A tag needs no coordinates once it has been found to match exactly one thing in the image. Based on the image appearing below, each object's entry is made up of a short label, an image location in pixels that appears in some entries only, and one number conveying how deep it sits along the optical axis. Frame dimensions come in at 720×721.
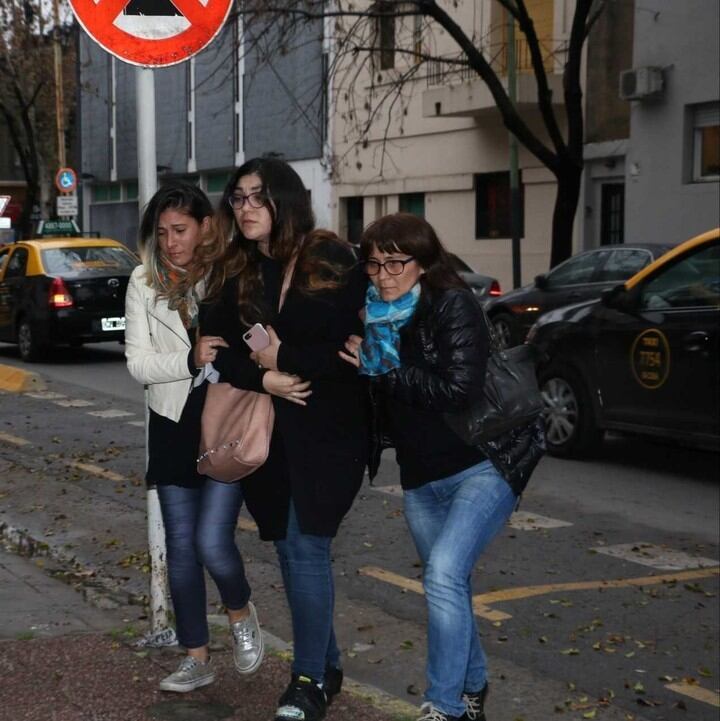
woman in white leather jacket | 4.32
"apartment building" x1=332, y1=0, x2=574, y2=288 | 25.03
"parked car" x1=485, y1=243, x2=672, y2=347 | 15.21
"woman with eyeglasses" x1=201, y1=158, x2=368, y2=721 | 4.02
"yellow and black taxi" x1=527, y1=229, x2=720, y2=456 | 9.01
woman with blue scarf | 3.94
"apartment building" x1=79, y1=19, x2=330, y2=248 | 33.03
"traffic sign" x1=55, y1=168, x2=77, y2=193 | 31.73
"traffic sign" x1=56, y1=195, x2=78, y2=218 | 32.34
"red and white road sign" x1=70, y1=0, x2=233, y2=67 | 4.77
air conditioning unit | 20.55
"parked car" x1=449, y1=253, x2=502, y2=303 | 19.55
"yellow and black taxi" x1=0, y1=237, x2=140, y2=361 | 17.28
